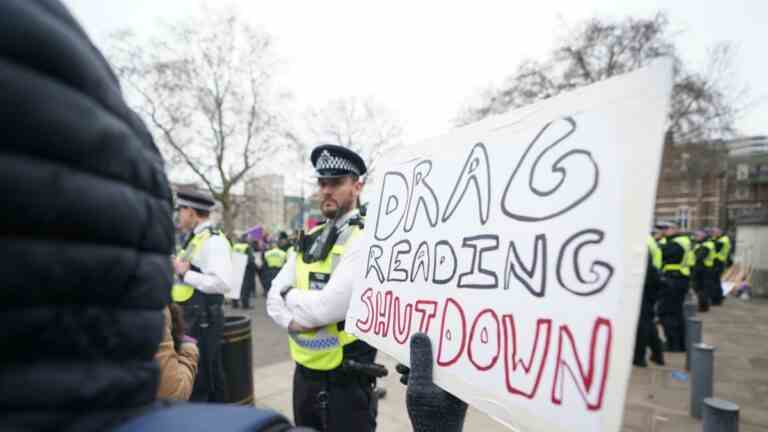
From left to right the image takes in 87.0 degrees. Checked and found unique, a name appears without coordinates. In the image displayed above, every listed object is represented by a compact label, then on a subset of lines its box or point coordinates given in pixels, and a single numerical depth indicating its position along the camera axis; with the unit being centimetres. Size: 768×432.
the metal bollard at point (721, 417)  212
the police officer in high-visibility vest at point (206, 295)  330
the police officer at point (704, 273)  1026
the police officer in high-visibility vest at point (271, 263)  1092
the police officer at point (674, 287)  608
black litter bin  338
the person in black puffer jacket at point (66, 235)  43
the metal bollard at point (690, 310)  579
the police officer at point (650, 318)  504
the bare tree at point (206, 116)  2020
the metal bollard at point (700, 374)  352
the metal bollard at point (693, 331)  469
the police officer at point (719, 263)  1134
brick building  3018
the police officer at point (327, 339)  204
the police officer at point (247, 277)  923
